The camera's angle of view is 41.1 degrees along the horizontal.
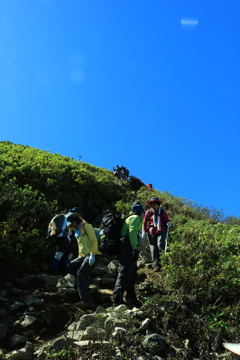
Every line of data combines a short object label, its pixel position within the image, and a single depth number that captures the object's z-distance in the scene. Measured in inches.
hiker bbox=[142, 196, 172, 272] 333.1
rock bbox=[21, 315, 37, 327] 208.4
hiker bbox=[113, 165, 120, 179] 846.5
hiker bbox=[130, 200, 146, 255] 246.5
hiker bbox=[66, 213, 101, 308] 240.7
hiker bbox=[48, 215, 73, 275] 307.5
